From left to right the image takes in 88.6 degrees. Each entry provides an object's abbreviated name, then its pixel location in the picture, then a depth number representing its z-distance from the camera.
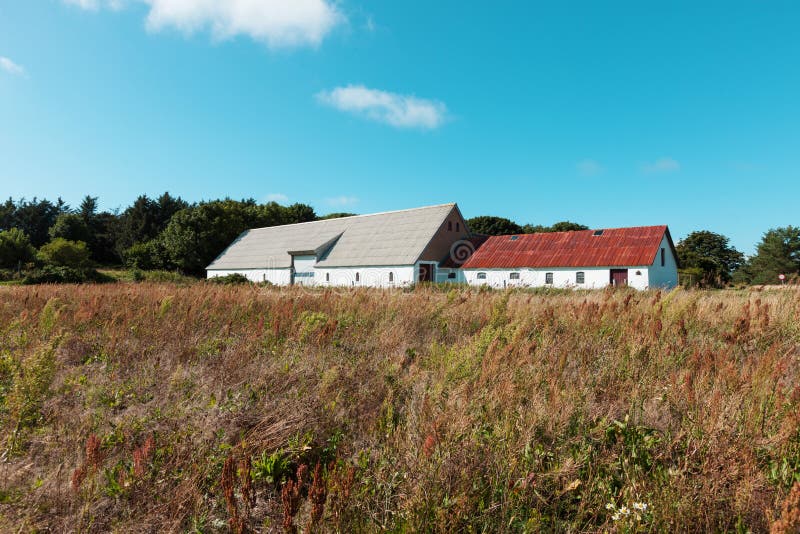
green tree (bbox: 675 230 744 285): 56.84
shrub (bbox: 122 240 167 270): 45.34
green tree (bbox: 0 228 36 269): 39.06
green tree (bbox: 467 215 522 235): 66.44
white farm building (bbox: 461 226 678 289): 26.75
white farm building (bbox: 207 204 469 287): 31.59
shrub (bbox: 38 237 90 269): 39.75
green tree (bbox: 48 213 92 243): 51.69
